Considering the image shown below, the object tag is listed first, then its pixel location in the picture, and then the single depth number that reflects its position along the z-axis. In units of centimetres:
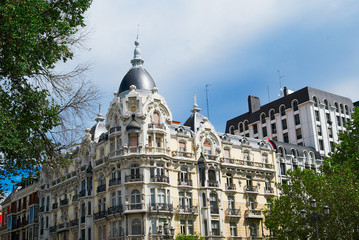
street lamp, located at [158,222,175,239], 4361
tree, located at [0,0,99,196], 1953
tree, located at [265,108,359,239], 3844
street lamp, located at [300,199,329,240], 3030
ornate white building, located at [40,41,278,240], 5050
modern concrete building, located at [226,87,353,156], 7100
